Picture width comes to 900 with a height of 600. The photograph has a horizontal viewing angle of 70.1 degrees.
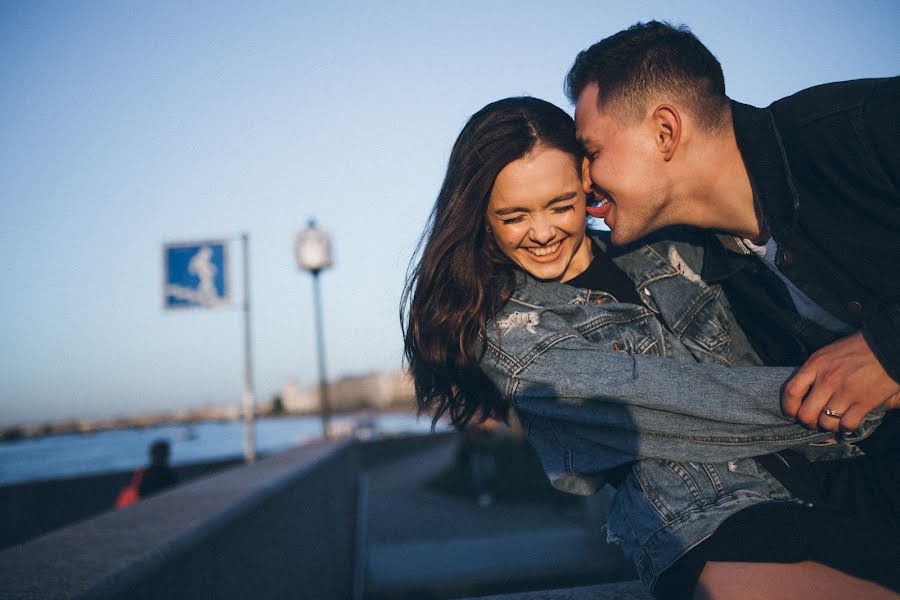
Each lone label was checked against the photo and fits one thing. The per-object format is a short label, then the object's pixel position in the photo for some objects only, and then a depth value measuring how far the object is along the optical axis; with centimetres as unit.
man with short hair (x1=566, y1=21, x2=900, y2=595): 148
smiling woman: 147
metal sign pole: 990
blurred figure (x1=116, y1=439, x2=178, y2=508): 662
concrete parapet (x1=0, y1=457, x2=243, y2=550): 739
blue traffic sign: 989
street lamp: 1154
